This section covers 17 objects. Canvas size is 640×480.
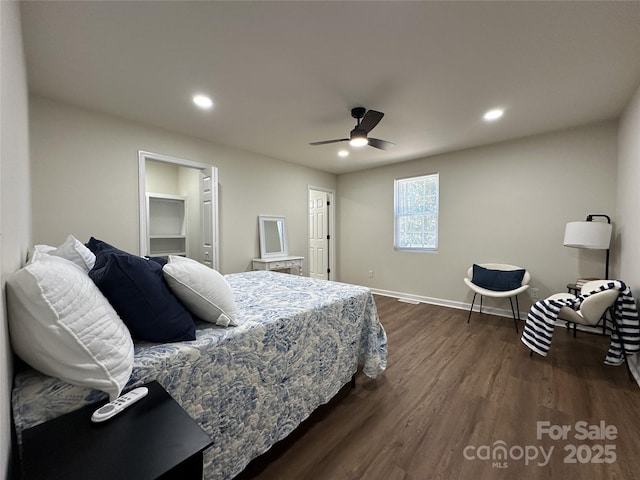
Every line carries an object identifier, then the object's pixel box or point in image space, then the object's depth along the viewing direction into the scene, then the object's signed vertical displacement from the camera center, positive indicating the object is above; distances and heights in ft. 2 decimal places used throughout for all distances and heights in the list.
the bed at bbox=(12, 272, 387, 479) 3.12 -2.15
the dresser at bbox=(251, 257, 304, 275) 13.64 -1.67
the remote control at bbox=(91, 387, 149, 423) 2.58 -1.79
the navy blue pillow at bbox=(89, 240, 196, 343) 3.50 -0.91
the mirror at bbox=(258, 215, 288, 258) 14.23 -0.23
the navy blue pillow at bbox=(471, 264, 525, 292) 10.96 -1.94
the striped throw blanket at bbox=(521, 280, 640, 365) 7.11 -2.63
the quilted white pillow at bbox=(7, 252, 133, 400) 2.53 -0.99
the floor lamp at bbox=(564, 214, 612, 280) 9.06 -0.04
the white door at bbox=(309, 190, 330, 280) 18.71 -0.07
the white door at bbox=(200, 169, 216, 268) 11.77 +0.79
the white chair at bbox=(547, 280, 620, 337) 7.22 -2.15
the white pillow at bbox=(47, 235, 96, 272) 4.31 -0.36
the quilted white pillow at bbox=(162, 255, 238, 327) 4.18 -0.98
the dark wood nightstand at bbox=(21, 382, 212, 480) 2.08 -1.88
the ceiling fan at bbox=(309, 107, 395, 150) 7.98 +3.47
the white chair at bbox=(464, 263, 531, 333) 10.71 -2.12
